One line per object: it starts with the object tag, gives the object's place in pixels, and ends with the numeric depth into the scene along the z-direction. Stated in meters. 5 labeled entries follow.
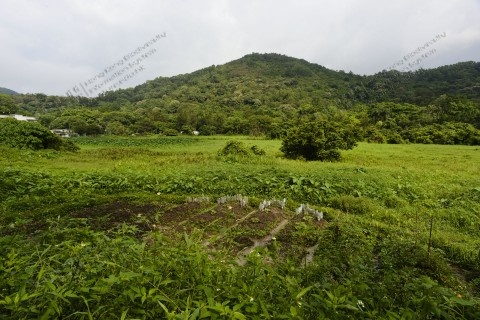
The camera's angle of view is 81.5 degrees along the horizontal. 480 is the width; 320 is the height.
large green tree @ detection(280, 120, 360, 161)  19.48
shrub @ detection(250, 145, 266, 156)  19.48
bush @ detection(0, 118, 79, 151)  18.39
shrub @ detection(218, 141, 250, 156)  18.20
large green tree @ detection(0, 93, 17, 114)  64.06
